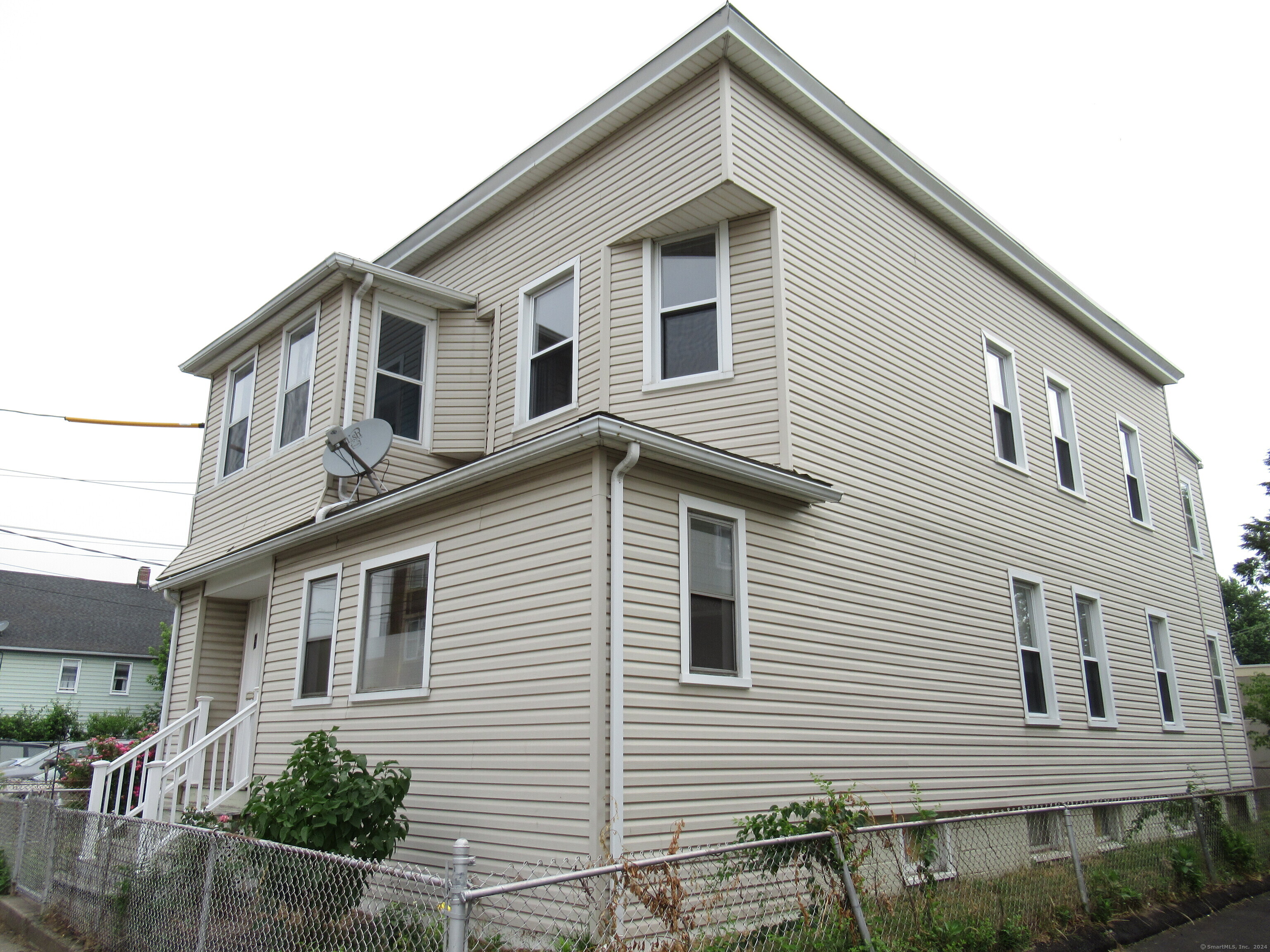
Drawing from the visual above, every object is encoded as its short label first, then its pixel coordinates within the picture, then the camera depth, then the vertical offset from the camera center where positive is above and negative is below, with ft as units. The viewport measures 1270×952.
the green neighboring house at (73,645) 110.73 +11.34
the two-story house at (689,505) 23.18 +7.21
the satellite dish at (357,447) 32.24 +10.06
